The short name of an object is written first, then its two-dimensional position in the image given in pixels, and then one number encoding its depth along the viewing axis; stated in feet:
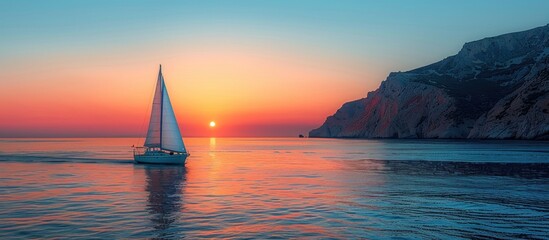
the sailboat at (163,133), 216.95
